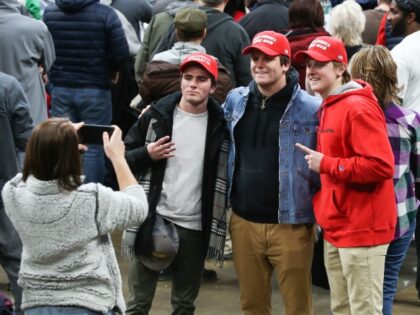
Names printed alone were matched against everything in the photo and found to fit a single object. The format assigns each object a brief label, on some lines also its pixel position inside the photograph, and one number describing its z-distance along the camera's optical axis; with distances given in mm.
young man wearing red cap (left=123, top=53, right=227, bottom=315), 10271
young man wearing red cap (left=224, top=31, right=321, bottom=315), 10068
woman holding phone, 7898
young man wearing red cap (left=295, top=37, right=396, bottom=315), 9522
